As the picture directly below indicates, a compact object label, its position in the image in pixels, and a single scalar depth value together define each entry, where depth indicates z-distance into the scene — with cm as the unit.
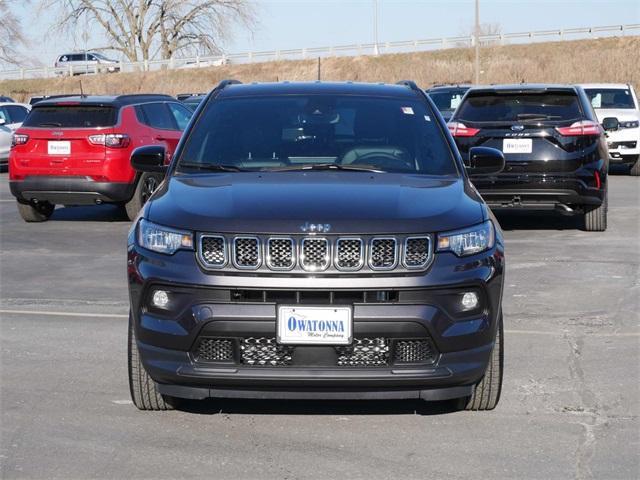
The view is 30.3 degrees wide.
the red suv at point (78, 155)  1441
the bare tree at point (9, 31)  6855
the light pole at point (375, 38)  7504
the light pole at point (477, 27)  5018
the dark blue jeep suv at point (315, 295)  502
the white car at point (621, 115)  2152
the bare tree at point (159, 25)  7081
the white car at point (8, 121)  2505
